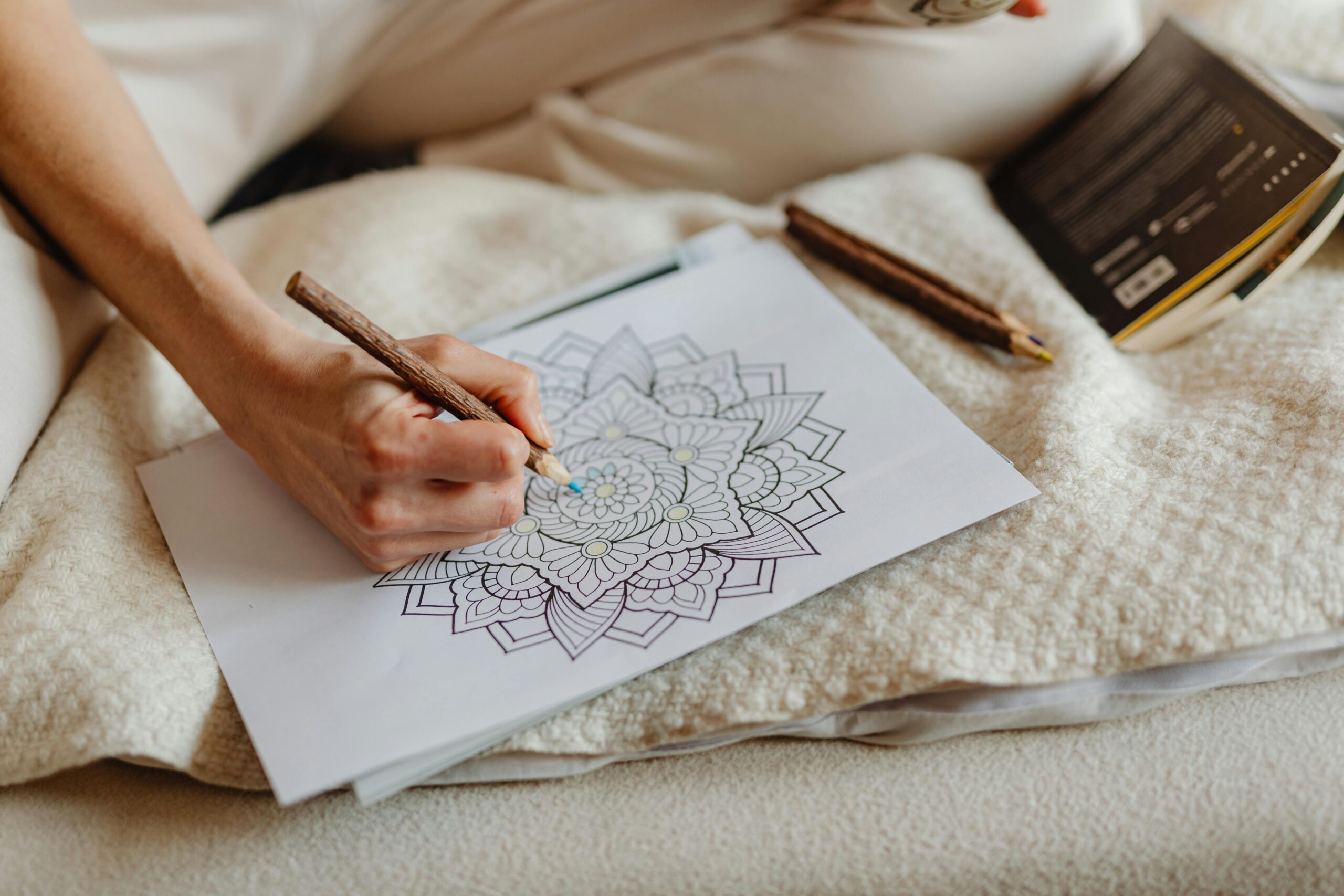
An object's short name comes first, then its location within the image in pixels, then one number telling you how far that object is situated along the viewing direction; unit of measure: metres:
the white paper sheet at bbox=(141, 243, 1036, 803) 0.37
